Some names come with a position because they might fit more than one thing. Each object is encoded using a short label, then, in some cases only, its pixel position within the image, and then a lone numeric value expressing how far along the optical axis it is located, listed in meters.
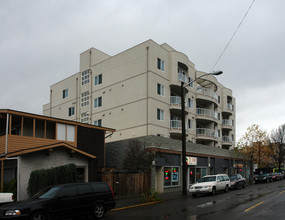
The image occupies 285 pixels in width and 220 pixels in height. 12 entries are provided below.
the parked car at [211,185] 22.19
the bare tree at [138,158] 25.24
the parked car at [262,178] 41.50
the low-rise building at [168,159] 26.31
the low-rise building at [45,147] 18.73
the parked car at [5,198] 13.47
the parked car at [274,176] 44.93
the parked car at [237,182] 28.05
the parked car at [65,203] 10.70
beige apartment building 31.81
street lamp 22.98
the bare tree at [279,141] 64.81
